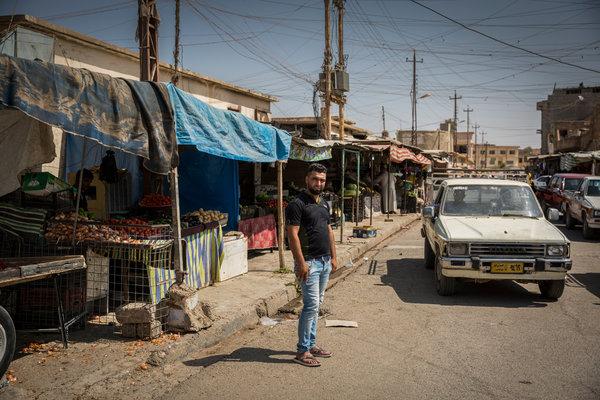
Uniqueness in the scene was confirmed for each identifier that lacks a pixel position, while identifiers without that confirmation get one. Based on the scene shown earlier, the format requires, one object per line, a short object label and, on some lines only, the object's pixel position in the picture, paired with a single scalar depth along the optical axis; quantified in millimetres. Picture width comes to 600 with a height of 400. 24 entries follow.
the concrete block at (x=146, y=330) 5324
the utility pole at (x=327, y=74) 19391
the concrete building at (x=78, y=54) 11234
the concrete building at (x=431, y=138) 62500
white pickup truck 7145
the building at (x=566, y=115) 43000
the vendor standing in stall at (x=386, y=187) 22578
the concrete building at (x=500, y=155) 109750
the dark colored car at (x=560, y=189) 17892
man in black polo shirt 4777
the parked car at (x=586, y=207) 14227
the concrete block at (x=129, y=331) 5387
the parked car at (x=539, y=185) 21447
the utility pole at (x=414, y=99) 43844
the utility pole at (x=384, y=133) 45919
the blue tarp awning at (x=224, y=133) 5930
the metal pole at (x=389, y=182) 22478
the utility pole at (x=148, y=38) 8062
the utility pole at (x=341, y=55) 21297
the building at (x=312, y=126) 24453
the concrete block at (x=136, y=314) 5305
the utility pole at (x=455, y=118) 68075
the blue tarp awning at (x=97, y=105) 4398
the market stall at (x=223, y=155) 6121
